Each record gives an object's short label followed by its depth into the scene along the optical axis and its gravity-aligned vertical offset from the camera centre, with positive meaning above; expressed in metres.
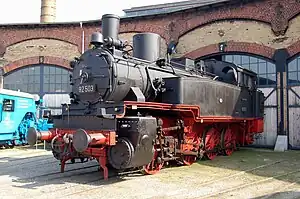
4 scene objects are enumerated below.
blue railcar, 13.31 -0.20
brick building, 13.95 +3.27
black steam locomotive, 6.69 +0.07
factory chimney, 24.31 +7.15
